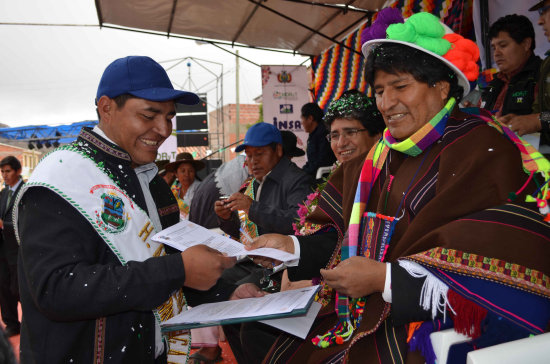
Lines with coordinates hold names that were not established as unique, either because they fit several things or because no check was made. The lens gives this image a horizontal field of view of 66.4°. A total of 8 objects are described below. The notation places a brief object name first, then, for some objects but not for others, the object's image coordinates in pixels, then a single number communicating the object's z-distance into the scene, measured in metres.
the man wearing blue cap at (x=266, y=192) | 3.87
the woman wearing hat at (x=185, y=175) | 7.07
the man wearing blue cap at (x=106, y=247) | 1.57
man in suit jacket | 6.05
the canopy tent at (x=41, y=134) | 19.99
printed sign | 8.69
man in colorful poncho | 1.54
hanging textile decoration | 5.33
